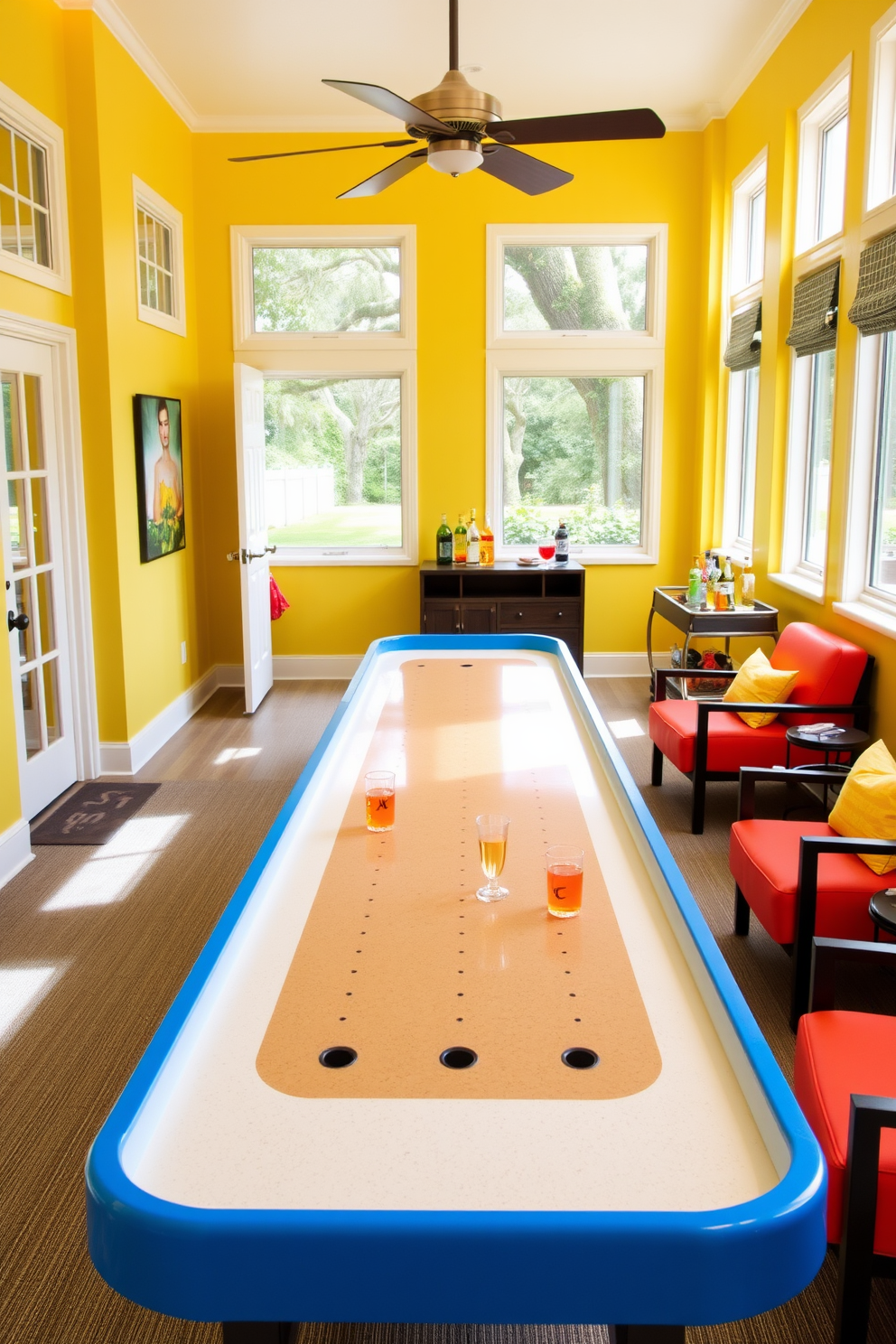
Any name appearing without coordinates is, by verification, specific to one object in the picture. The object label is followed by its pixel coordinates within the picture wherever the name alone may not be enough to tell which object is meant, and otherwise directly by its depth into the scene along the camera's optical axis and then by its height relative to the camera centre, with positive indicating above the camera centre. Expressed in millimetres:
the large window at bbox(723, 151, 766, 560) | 5992 +783
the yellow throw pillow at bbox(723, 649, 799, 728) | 4559 -846
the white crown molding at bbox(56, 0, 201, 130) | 4918 +2231
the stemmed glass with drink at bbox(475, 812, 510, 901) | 1979 -661
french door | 4434 -387
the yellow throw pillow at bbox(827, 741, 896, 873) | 2986 -891
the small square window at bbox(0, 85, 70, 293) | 4340 +1252
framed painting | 5602 +74
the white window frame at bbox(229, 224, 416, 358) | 6852 +1380
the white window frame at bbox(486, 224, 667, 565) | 6867 +900
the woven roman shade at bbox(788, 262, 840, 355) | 4629 +788
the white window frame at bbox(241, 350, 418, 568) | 7016 +778
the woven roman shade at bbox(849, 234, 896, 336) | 3959 +751
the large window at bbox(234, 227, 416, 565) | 6961 +711
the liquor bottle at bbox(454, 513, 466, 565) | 7086 -337
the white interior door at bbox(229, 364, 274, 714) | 6273 -276
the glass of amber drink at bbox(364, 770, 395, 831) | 2330 -671
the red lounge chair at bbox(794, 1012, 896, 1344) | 1726 -1121
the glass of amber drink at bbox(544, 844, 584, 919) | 1898 -689
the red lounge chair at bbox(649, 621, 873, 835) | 4254 -964
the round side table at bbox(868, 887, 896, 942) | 2457 -978
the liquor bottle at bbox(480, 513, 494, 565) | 7043 -378
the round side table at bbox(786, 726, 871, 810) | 3914 -924
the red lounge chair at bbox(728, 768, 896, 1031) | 2801 -1091
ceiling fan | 2863 +1012
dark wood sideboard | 6770 -755
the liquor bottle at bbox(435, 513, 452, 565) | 6996 -353
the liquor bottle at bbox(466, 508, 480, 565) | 7066 -360
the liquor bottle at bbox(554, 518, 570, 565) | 7031 -366
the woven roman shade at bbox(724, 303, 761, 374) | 5836 +829
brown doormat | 4500 -1434
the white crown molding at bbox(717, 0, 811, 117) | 5054 +2268
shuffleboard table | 1153 -789
